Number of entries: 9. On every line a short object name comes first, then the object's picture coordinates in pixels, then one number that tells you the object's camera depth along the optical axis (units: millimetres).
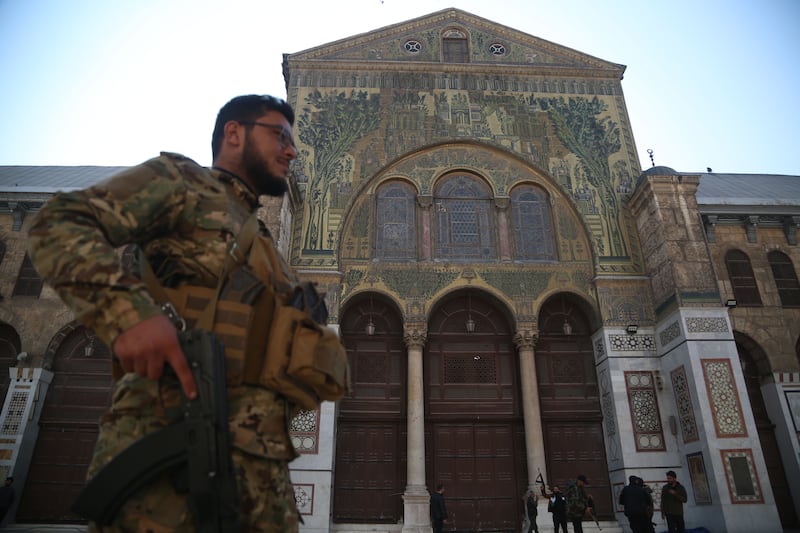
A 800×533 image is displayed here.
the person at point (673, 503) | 8828
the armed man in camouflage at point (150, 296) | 1492
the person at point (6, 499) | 9758
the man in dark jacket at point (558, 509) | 9289
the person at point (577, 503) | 9216
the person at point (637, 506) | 8633
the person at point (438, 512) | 9469
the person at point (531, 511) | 9648
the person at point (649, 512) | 8687
